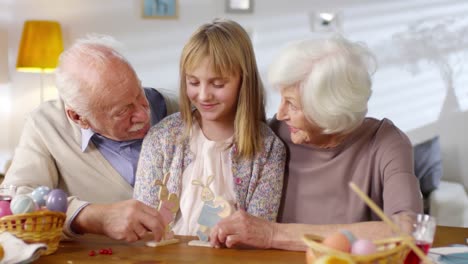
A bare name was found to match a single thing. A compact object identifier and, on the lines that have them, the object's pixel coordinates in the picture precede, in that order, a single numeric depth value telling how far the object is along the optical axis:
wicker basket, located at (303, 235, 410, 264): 1.61
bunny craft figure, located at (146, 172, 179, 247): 2.08
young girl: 2.29
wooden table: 1.95
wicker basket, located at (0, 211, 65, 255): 1.90
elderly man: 2.38
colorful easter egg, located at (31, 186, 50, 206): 1.98
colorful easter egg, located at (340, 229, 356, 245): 1.65
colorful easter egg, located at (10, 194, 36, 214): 1.91
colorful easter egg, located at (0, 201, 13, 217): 1.95
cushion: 4.36
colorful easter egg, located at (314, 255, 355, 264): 1.60
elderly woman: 2.07
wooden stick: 1.56
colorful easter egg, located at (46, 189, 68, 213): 1.97
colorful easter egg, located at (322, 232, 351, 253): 1.64
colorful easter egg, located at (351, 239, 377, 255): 1.63
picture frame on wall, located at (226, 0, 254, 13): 5.00
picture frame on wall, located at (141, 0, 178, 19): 5.06
